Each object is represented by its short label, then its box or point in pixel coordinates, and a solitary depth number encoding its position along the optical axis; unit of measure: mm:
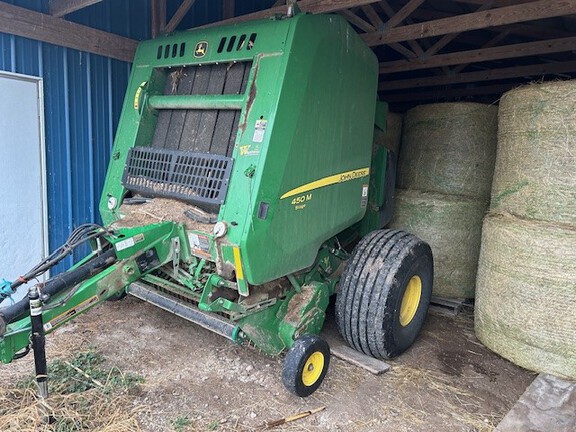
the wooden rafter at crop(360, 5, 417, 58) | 4444
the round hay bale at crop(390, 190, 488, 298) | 4496
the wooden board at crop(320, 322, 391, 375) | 3295
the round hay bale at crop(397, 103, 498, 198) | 4484
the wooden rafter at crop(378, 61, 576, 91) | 5759
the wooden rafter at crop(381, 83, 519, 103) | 7547
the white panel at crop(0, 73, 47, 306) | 3740
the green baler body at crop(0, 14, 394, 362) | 2736
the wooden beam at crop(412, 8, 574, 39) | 5129
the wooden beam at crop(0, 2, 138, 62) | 3600
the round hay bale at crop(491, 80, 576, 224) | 3064
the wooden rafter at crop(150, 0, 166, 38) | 4637
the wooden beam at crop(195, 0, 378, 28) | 3374
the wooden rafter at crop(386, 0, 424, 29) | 4238
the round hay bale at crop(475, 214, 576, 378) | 3074
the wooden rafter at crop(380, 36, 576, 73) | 4625
